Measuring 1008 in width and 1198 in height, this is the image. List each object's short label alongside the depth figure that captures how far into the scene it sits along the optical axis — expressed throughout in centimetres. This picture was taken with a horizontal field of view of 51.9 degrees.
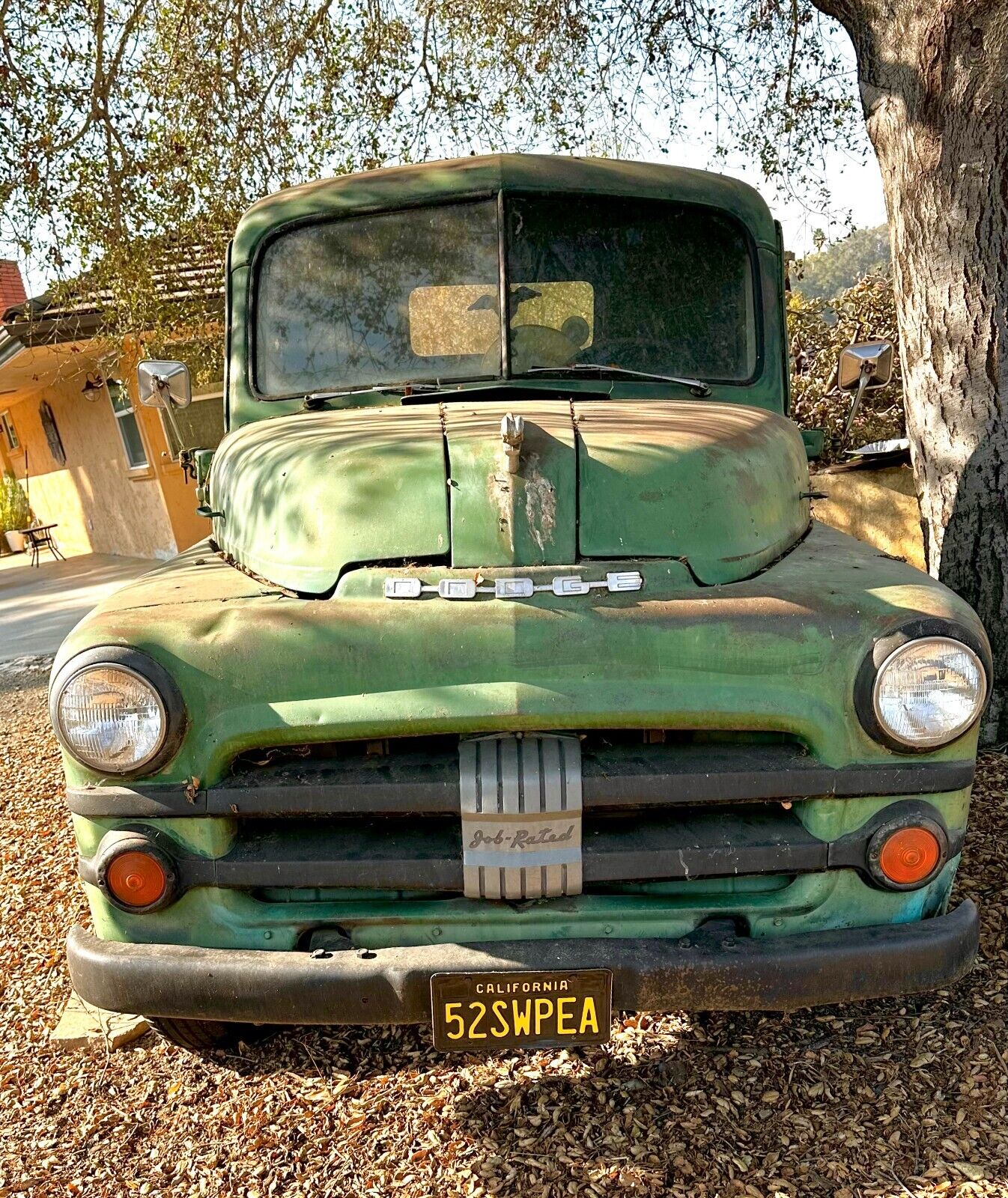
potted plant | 1883
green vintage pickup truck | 211
